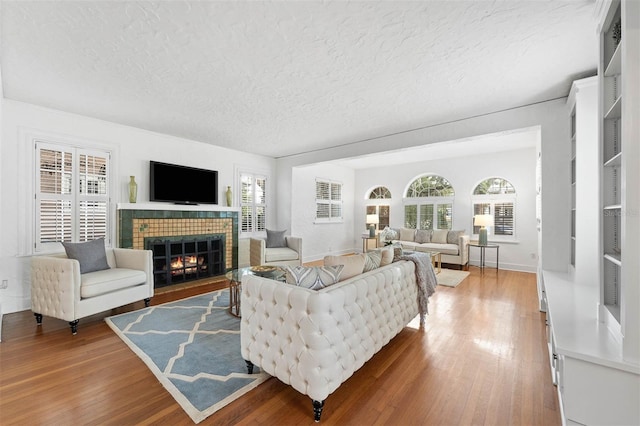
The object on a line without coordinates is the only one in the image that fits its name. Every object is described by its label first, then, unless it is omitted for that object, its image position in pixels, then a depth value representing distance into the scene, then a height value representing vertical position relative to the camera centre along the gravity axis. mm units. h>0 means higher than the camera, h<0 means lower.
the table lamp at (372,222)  7925 -256
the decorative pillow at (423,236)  6672 -544
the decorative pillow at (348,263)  2154 -404
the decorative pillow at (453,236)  6258 -511
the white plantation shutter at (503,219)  6145 -115
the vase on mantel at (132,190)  4281 +349
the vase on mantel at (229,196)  5582 +340
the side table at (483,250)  5827 -794
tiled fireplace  4234 -296
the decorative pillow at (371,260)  2371 -416
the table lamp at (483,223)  5914 -200
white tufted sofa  1647 -778
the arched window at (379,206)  8188 +228
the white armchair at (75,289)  2818 -847
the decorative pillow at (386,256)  2630 -414
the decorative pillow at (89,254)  3258 -511
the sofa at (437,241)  5977 -655
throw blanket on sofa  2932 -722
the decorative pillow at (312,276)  1896 -448
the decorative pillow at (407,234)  6918 -521
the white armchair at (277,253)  5246 -794
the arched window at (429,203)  6996 +273
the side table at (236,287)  3295 -909
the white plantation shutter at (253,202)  6105 +253
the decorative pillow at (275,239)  5789 -552
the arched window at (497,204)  6133 +224
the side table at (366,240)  7831 -792
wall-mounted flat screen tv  4598 +515
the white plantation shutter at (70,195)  3621 +242
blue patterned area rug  1867 -1224
